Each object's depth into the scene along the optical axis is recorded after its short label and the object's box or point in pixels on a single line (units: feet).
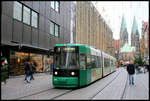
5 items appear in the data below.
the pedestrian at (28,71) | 50.67
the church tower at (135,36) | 431.43
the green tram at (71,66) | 39.01
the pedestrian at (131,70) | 49.00
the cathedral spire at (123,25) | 493.19
